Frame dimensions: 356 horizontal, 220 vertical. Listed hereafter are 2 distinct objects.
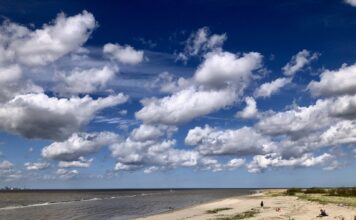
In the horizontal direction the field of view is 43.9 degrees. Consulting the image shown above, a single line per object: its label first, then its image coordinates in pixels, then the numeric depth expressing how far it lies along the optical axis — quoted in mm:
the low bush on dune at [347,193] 81625
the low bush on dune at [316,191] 111088
